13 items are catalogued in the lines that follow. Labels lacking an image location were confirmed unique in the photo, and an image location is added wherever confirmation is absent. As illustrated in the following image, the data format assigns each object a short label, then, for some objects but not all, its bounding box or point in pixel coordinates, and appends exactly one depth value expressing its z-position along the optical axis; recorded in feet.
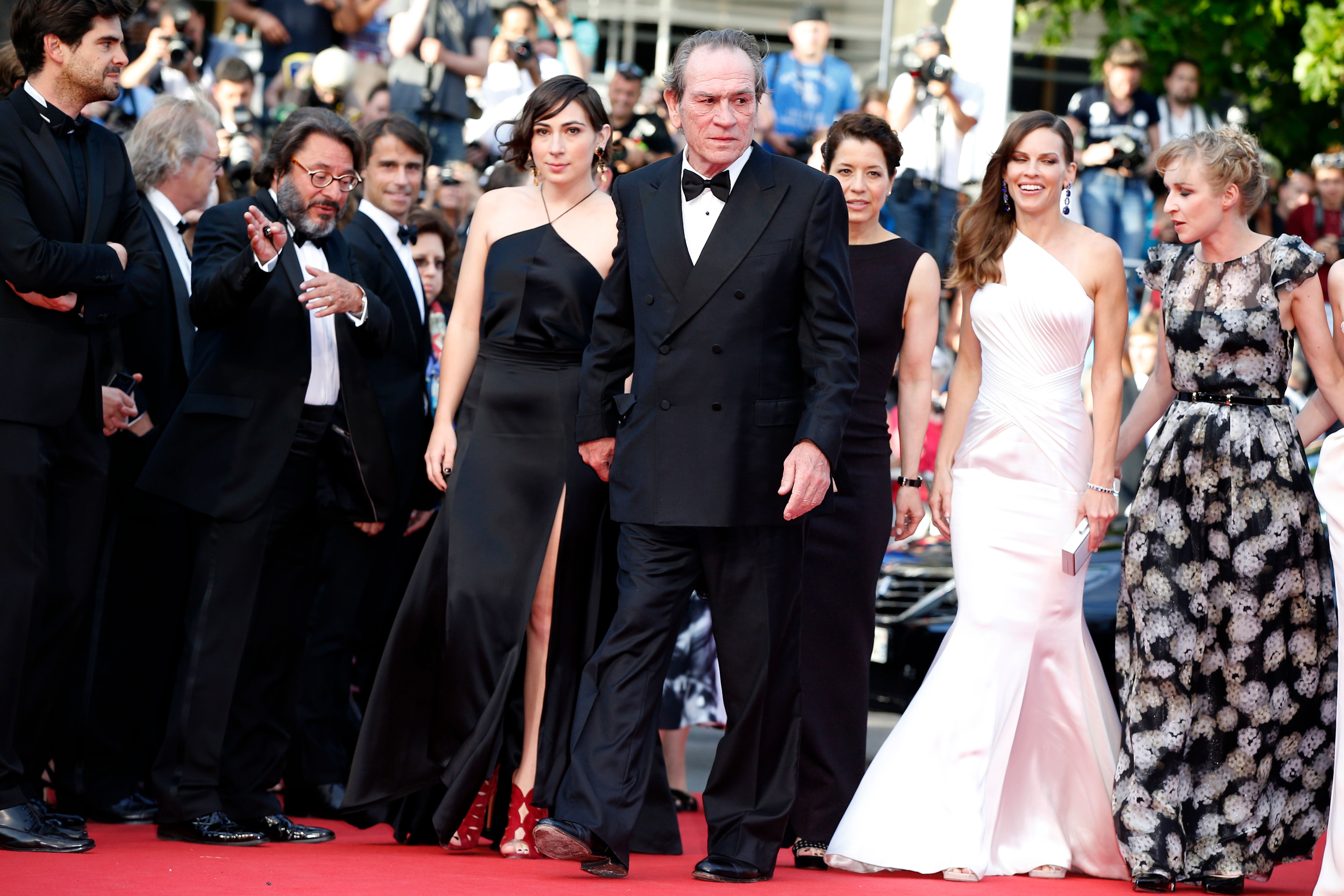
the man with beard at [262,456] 33.55
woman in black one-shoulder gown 33.17
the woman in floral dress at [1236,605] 32.50
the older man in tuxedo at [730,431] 29.17
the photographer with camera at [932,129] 72.69
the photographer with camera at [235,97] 67.26
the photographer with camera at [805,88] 79.05
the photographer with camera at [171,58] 66.23
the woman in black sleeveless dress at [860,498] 34.24
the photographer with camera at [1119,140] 80.07
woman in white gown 32.99
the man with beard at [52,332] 30.73
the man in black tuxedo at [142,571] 37.42
